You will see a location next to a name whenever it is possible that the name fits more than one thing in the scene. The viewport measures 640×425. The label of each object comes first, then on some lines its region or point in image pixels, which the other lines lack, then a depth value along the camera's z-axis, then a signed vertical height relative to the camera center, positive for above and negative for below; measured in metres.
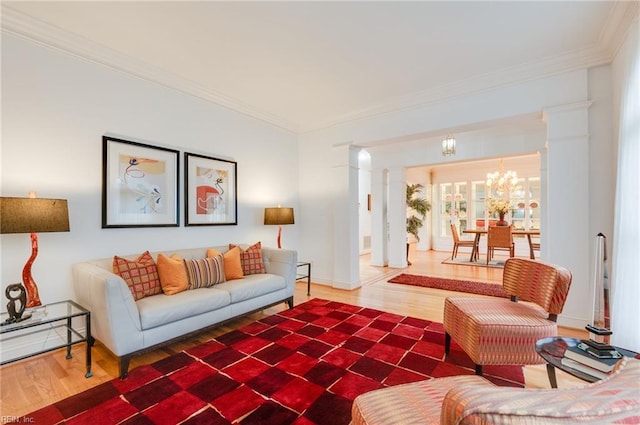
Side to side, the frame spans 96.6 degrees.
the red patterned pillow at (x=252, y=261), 3.54 -0.62
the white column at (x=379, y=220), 6.93 -0.21
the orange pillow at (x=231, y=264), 3.31 -0.61
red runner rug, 4.49 -1.25
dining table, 6.50 -0.63
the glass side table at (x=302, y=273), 4.99 -1.09
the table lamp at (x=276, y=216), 4.33 -0.07
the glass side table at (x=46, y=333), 2.12 -1.03
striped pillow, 2.96 -0.64
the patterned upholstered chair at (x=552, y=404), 0.50 -0.36
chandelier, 7.41 +0.79
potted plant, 8.03 +0.13
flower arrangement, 7.08 +0.14
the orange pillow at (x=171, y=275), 2.74 -0.62
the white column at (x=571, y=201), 3.03 +0.11
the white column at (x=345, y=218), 4.74 -0.11
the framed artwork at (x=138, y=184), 2.93 +0.30
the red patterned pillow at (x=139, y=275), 2.53 -0.57
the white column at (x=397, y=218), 6.73 -0.16
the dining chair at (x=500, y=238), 6.50 -0.62
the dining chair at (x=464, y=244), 7.38 -0.85
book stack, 1.30 -0.72
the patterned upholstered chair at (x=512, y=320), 2.01 -0.80
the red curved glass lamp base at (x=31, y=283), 2.23 -0.56
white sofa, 2.12 -0.84
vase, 6.93 -0.26
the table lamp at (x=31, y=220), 2.01 -0.06
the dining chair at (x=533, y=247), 6.85 -0.91
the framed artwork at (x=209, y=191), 3.62 +0.28
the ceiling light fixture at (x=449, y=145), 4.49 +1.06
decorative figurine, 1.97 -0.66
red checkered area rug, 1.74 -1.24
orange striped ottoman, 1.06 -0.78
